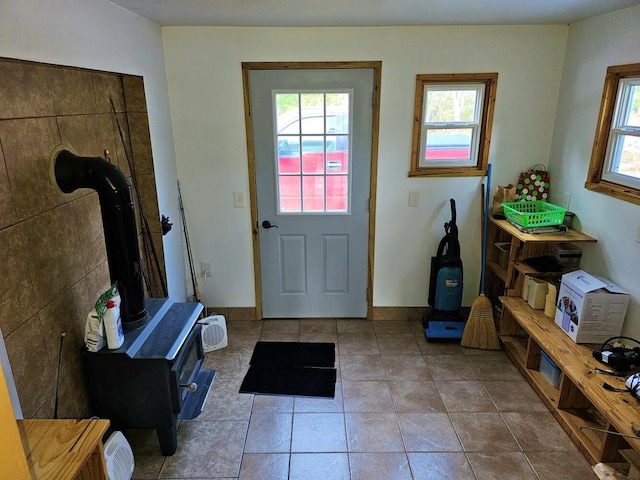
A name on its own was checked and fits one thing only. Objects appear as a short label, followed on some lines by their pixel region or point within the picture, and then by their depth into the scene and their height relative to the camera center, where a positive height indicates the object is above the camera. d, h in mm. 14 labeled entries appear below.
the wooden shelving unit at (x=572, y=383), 2035 -1399
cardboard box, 2432 -1037
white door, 3199 -476
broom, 3235 -1498
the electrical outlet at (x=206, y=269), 3616 -1170
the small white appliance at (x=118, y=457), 1923 -1485
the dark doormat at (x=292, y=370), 2822 -1672
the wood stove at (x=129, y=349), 1961 -1063
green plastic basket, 2936 -621
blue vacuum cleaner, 3332 -1279
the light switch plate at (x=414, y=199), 3418 -578
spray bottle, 2008 -913
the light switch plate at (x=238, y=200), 3430 -576
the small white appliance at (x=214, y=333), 3223 -1520
